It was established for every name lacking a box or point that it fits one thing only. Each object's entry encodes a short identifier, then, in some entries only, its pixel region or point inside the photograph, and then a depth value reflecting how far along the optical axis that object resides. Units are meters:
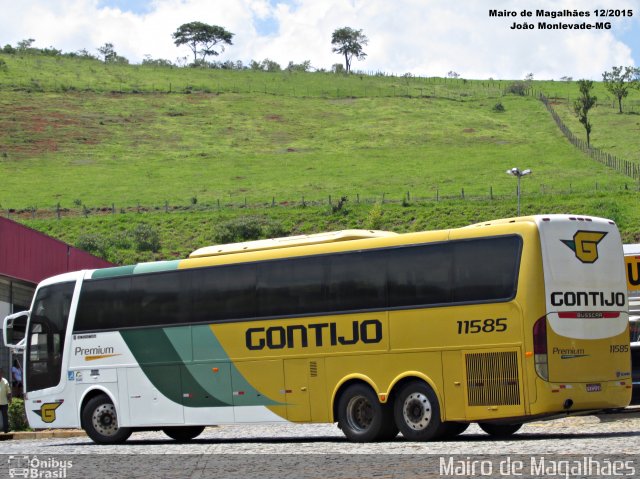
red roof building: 31.72
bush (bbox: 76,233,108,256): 76.50
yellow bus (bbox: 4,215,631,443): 18.28
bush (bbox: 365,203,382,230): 82.69
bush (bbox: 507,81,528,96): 159.59
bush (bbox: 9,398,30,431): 29.84
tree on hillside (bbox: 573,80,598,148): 121.69
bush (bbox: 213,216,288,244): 81.56
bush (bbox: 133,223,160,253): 79.25
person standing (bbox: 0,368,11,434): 27.62
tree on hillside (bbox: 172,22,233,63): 195.88
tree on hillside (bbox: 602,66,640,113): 142.62
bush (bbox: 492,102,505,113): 143.06
